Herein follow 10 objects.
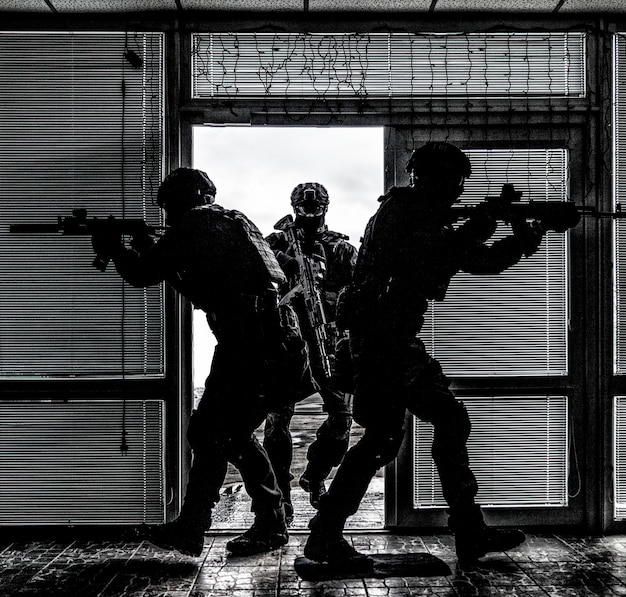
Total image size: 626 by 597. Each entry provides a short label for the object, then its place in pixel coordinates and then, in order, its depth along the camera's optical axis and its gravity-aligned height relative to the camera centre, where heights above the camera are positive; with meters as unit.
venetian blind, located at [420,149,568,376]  4.01 -0.03
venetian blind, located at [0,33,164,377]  3.99 +0.74
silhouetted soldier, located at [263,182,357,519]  3.99 -0.15
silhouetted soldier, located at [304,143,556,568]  3.24 -0.21
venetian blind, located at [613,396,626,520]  4.00 -0.96
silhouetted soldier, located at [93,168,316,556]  3.31 -0.12
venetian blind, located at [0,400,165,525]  3.96 -1.00
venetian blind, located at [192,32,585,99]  4.07 +1.52
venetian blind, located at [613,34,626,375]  4.02 +0.64
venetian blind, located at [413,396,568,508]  3.99 -0.95
